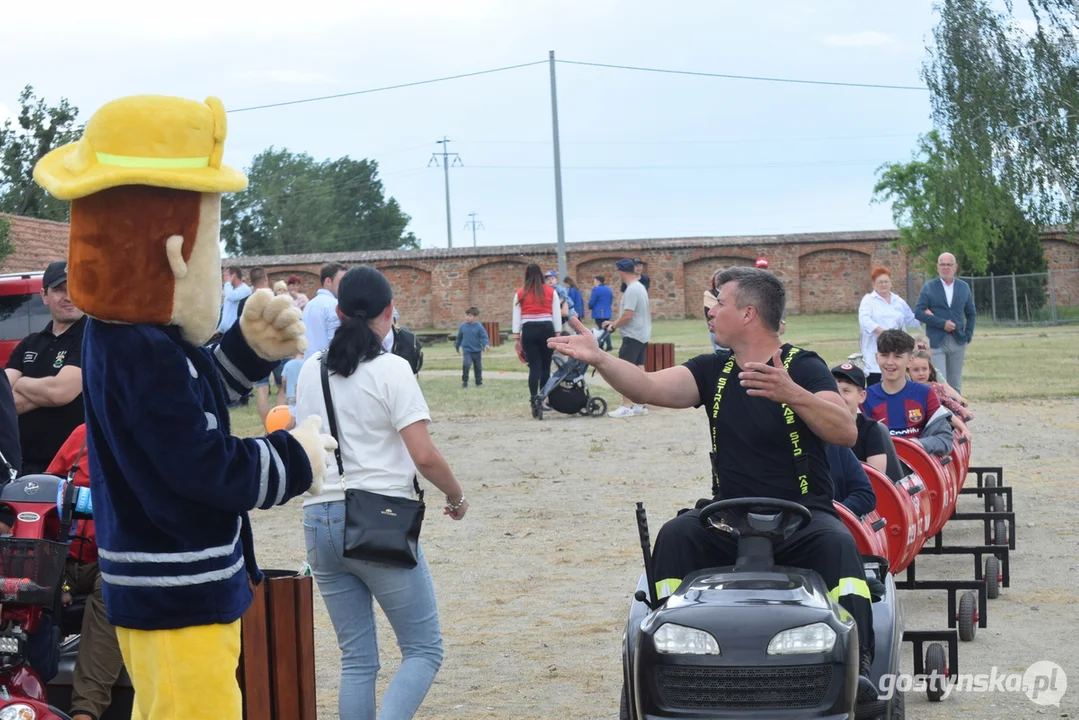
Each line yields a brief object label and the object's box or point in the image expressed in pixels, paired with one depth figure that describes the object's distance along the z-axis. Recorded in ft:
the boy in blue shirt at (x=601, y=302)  67.05
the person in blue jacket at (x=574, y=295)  93.72
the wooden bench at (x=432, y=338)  133.80
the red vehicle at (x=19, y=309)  48.14
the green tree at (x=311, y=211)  272.72
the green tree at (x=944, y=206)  121.60
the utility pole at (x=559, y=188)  119.85
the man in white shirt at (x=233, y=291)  53.16
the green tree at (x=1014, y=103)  118.21
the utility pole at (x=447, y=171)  250.57
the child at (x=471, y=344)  70.44
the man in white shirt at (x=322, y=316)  35.01
